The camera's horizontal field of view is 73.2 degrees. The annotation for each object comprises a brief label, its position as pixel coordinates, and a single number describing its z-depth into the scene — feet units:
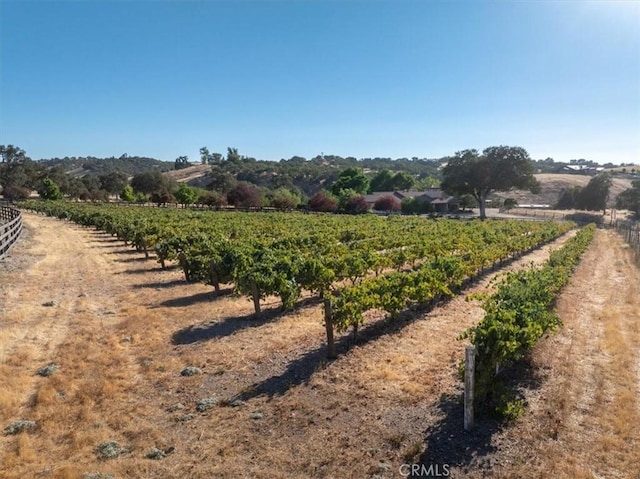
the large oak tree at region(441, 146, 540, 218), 222.69
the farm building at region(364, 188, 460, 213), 263.70
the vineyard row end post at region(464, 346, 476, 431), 22.33
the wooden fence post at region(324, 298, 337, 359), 32.17
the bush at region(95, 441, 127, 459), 20.63
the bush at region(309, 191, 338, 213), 234.58
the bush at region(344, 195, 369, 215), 231.09
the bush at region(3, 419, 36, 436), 22.87
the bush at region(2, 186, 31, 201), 271.28
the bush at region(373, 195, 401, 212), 246.88
